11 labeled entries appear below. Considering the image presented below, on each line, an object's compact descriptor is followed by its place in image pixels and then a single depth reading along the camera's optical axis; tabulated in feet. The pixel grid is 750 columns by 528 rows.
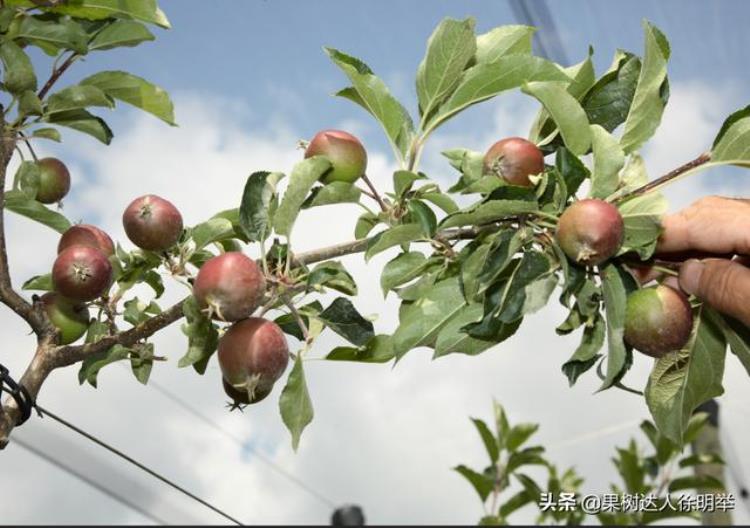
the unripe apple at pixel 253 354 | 2.48
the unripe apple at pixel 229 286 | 2.45
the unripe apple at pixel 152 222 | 2.83
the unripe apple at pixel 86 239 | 3.06
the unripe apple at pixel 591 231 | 2.42
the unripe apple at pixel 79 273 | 2.79
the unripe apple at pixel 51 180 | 3.41
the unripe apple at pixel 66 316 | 3.00
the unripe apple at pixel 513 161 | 2.71
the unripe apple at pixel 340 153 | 2.86
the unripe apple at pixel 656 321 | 2.58
